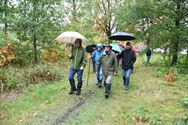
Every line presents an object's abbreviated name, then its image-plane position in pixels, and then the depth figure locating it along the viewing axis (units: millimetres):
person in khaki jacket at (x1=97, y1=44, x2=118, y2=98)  5521
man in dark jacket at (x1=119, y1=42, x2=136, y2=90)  6146
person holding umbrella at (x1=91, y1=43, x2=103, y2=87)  6493
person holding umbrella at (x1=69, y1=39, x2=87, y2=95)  5562
